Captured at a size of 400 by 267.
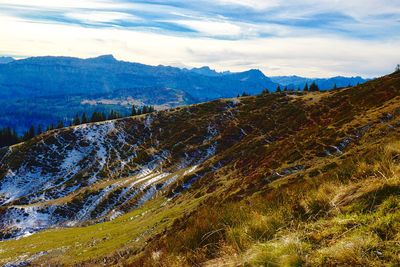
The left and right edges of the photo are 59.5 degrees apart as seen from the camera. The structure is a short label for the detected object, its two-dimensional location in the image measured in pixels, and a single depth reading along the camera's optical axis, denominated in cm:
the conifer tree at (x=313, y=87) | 14662
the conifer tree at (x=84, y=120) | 15342
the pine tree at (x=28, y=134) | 14504
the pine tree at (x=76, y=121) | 15364
